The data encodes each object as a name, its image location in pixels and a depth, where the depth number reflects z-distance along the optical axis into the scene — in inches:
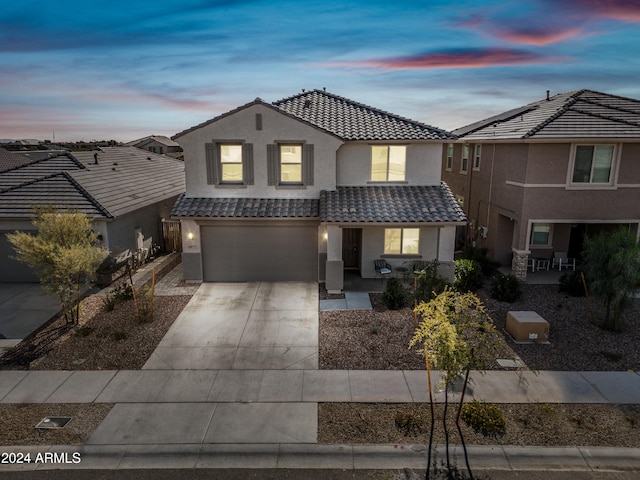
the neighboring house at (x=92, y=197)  657.0
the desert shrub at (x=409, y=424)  326.0
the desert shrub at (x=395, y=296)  560.7
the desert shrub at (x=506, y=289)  588.4
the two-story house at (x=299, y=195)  641.0
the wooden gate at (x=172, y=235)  855.1
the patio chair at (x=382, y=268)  655.1
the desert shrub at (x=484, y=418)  327.9
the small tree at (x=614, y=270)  471.2
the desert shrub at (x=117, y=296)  558.3
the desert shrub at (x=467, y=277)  638.5
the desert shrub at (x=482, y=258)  706.1
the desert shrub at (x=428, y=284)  551.5
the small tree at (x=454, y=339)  287.4
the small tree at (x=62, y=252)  472.1
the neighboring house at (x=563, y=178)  648.4
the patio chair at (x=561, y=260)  732.7
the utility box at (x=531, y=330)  471.2
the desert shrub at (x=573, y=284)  609.0
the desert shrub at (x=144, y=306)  522.3
